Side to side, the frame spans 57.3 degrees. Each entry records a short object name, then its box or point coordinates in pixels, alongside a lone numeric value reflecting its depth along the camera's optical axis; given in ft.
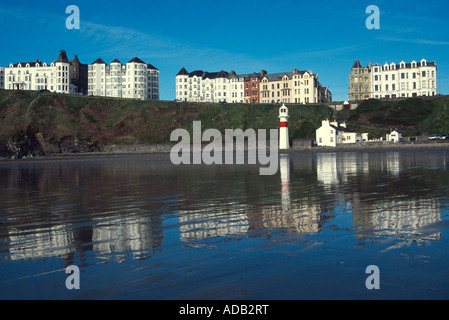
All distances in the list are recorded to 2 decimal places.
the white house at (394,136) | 255.72
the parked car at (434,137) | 249.04
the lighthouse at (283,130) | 255.70
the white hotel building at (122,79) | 453.58
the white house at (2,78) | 451.53
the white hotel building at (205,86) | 432.95
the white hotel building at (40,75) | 444.55
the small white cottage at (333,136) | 261.03
